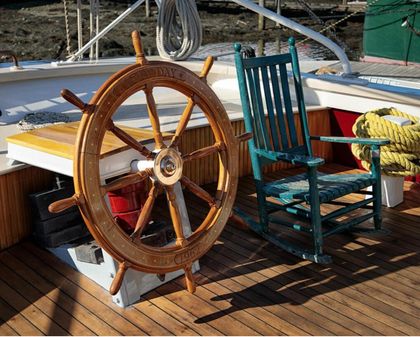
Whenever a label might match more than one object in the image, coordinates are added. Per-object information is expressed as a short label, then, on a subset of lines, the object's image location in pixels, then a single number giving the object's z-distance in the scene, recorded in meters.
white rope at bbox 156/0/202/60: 4.45
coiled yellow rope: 3.06
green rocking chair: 2.60
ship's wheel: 1.91
